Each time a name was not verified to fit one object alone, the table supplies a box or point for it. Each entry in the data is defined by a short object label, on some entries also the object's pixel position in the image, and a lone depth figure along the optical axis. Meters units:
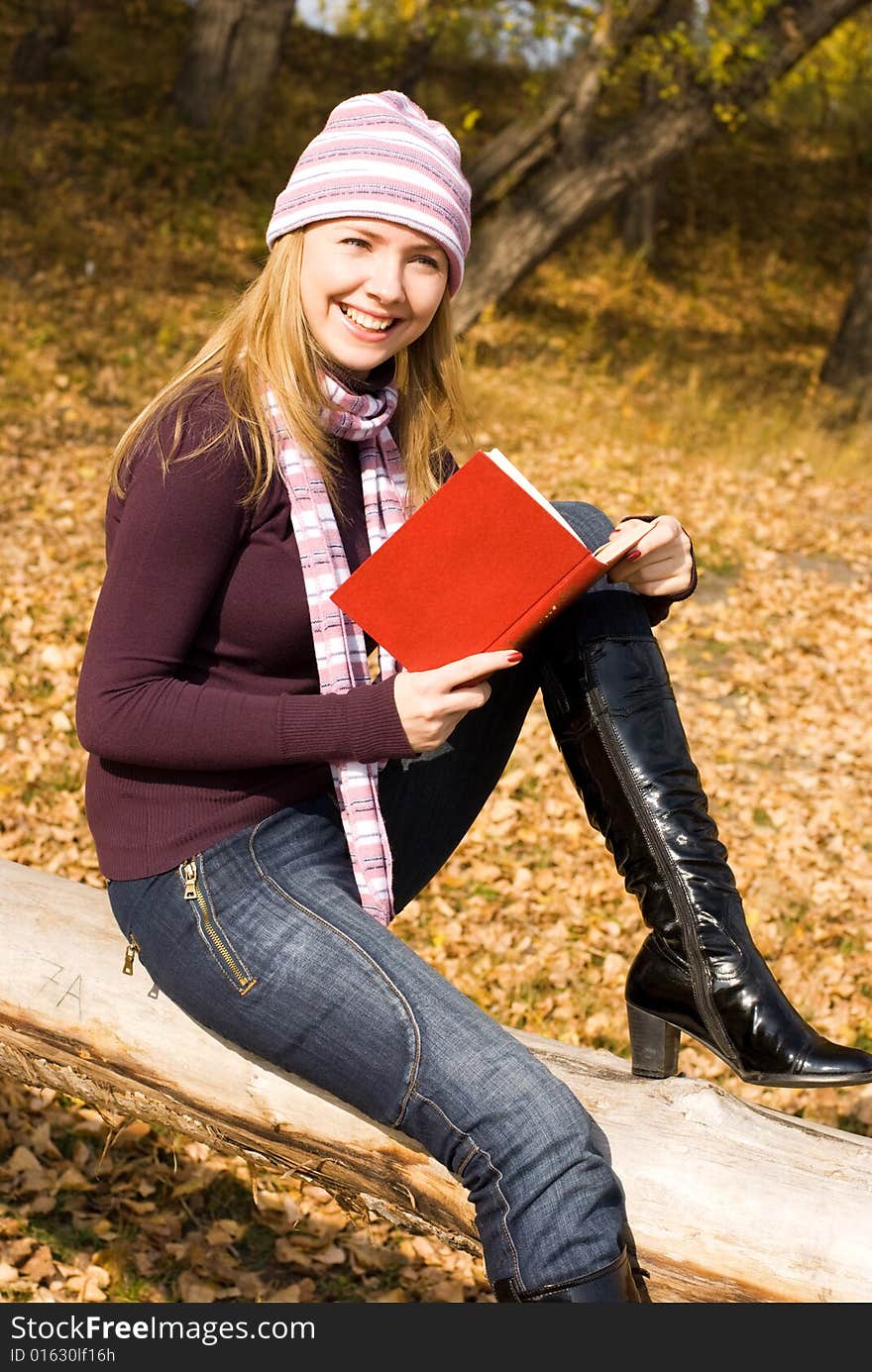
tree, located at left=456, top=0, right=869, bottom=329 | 10.92
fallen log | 2.34
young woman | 2.21
